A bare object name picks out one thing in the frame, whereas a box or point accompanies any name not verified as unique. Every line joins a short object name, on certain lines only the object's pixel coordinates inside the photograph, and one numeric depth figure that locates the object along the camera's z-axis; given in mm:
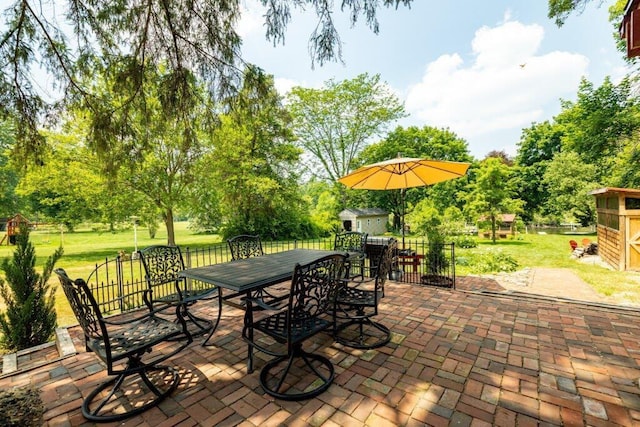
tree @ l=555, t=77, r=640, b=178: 9156
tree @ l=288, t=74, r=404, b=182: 20391
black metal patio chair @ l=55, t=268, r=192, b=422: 1877
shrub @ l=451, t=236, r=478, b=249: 12672
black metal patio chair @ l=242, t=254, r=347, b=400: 2105
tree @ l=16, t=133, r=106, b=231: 10297
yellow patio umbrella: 4570
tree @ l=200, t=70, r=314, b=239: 13367
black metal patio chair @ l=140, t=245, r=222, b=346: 3137
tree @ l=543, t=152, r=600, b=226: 18328
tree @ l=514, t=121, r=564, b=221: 22828
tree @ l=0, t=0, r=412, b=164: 2799
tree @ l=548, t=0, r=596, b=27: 3900
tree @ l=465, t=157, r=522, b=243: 15273
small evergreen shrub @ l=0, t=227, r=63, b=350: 3209
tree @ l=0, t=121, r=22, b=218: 15627
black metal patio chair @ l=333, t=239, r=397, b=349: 2857
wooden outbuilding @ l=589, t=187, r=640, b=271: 7609
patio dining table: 2486
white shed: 21500
